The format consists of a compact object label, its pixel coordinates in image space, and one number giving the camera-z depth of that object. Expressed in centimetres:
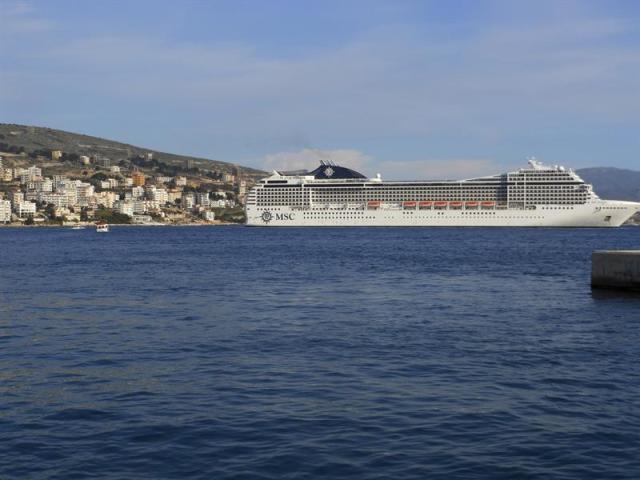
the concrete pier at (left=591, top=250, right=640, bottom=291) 2928
